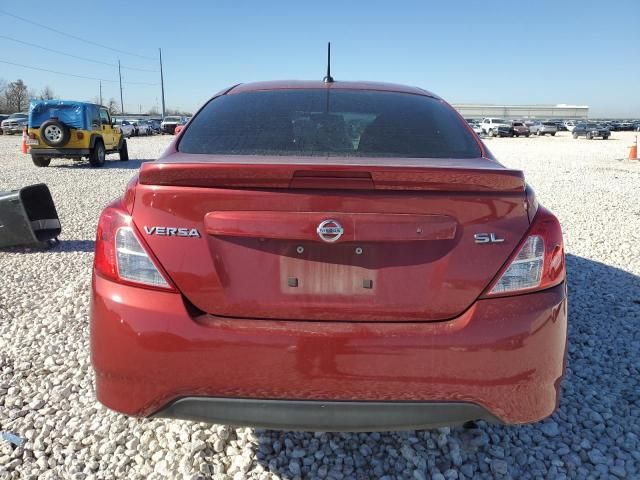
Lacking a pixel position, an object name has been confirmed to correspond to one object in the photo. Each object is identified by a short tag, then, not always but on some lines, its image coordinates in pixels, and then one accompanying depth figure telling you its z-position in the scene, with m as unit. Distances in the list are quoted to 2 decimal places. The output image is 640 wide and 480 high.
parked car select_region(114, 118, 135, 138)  39.53
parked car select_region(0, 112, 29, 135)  34.50
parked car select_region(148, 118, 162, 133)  46.96
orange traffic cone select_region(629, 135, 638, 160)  21.11
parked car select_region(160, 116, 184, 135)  45.24
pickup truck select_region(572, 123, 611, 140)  46.81
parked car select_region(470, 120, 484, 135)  53.05
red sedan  1.67
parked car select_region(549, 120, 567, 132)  68.84
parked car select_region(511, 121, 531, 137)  53.25
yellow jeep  13.98
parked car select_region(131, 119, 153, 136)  43.12
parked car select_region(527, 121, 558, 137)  58.06
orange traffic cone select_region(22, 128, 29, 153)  14.22
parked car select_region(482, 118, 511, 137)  52.25
